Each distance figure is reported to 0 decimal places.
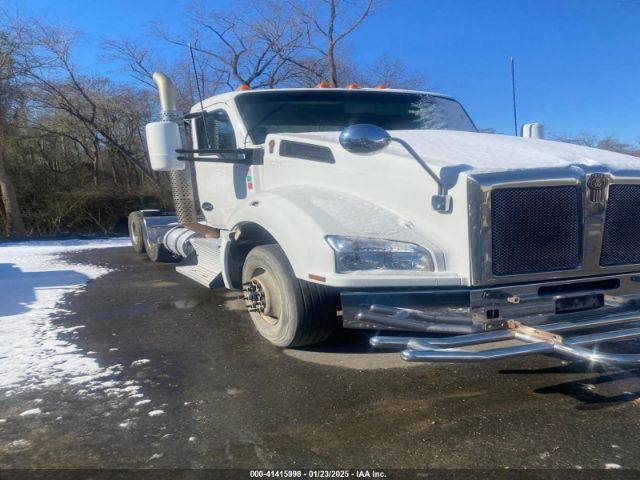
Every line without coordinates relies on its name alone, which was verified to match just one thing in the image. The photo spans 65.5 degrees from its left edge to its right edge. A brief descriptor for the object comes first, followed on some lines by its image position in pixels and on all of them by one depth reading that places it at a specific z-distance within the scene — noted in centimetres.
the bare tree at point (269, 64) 1972
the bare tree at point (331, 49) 1839
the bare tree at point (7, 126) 1489
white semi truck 276
